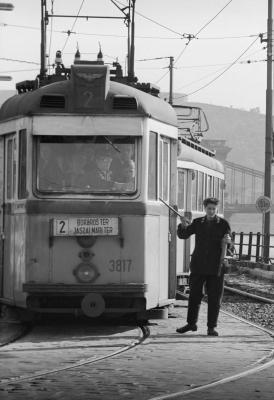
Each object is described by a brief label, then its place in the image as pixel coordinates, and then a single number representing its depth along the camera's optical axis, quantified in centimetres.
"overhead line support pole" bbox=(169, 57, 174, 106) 6163
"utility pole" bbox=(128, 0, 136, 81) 1758
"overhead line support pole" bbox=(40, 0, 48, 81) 1922
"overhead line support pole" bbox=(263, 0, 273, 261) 4188
